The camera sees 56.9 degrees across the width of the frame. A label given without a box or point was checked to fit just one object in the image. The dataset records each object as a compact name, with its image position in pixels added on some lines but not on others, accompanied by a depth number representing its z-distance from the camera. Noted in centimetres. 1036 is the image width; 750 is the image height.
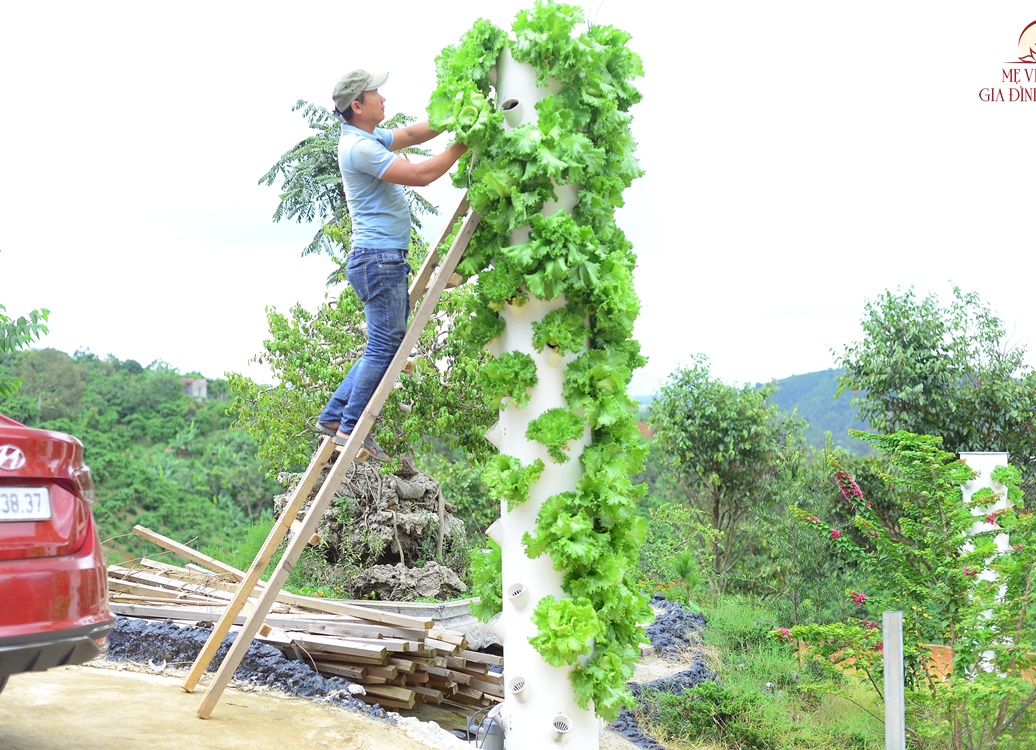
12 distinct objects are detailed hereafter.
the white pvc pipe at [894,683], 413
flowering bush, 639
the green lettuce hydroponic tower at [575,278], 484
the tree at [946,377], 1350
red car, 334
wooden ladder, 509
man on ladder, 509
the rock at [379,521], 1030
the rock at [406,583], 991
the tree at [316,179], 1501
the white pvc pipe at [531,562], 494
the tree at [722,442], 1486
